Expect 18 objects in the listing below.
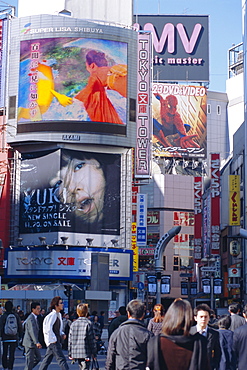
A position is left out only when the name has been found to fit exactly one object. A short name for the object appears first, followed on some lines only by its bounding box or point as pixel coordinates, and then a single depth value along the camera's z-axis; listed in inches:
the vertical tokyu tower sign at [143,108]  2399.1
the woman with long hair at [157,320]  563.5
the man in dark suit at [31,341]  621.6
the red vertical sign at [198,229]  3255.7
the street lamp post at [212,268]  2185.0
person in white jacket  589.9
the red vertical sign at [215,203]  2801.9
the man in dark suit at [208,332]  394.6
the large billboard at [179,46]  3885.3
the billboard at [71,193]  2297.0
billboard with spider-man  3823.8
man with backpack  709.9
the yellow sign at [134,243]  2455.7
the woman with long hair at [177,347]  264.2
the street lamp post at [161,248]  1940.2
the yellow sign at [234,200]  2509.8
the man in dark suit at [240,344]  425.7
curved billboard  2311.8
